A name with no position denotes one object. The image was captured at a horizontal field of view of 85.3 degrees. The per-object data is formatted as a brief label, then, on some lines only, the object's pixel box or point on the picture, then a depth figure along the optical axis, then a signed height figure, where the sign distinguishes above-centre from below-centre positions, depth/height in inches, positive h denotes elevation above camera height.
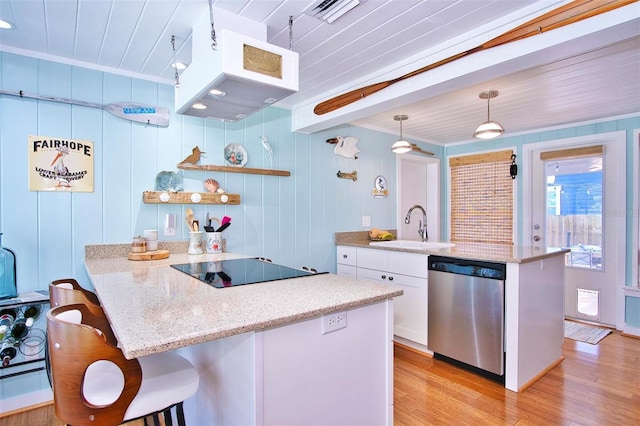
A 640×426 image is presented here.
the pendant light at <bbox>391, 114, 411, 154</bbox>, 129.1 +24.4
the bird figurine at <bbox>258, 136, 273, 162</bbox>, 118.4 +22.9
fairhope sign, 82.7 +11.7
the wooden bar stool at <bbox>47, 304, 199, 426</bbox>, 38.8 -21.1
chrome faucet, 141.9 -8.6
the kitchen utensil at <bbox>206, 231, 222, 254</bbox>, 98.7 -8.8
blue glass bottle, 77.7 -14.0
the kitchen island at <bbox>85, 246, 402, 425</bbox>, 39.6 -17.1
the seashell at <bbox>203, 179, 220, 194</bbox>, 105.3 +8.2
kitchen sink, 125.1 -12.2
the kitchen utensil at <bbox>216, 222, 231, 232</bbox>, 100.9 -4.2
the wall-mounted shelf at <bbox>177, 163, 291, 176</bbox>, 102.6 +13.5
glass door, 138.9 -2.5
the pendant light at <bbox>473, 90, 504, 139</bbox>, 102.1 +24.3
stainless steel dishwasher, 92.8 -28.5
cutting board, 85.5 -10.8
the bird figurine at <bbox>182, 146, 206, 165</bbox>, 102.4 +16.4
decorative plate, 110.8 +18.5
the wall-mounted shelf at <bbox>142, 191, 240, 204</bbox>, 95.0 +4.1
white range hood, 59.9 +26.1
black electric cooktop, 60.5 -11.9
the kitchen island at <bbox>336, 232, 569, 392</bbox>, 89.1 -25.5
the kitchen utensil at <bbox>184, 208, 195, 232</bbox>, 101.4 -2.1
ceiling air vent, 63.6 +38.5
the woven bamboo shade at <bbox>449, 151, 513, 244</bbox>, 165.9 +6.9
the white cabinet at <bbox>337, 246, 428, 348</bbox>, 111.1 -23.2
